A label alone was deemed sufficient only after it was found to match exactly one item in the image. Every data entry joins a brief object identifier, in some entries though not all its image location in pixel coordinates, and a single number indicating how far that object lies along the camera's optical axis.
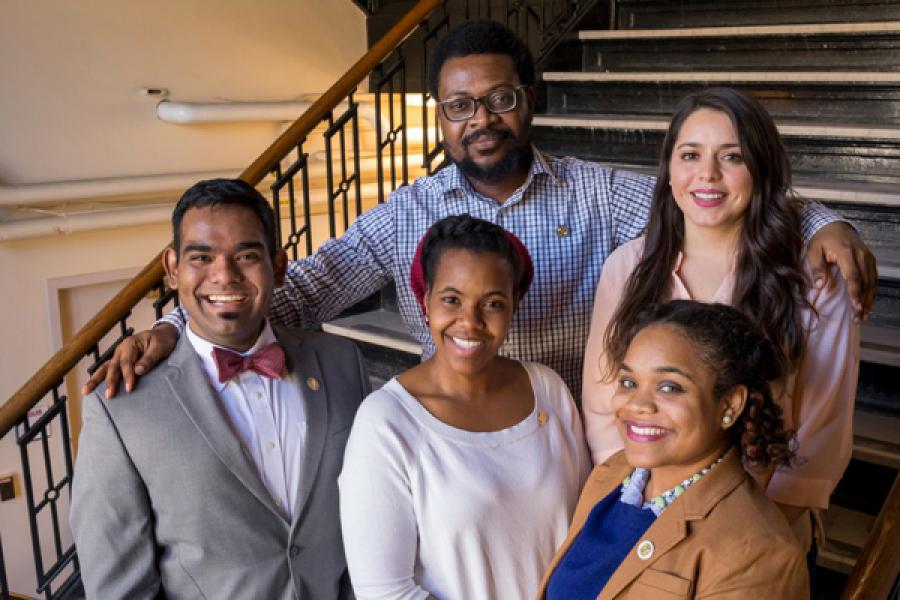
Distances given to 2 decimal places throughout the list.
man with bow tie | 1.49
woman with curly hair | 1.21
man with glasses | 2.04
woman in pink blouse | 1.56
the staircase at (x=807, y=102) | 2.64
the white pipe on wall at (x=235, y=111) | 5.13
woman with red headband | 1.45
